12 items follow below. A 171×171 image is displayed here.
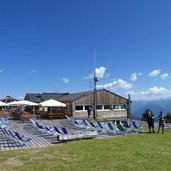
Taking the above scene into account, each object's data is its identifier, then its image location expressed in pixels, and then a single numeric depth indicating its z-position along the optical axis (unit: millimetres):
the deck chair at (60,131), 10338
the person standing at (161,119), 12809
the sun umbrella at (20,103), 19002
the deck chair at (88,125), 13841
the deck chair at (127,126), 12403
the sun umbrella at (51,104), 21292
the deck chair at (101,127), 12355
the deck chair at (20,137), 9025
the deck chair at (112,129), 12169
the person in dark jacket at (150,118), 12763
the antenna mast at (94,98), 22919
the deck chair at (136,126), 12681
